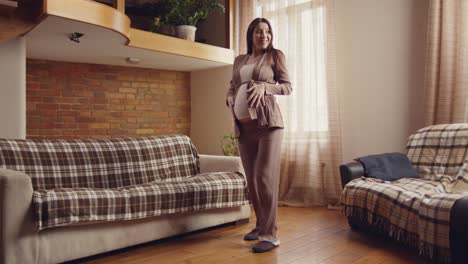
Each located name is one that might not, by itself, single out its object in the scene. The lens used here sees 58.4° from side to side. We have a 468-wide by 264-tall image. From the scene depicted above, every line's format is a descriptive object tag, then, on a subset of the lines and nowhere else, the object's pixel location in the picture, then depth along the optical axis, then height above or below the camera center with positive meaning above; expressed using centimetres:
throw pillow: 316 -33
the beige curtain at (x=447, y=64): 338 +50
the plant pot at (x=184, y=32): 471 +103
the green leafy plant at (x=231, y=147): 500 -29
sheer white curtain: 422 +18
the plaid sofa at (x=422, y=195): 221 -44
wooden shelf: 307 +74
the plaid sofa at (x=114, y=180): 238 -42
